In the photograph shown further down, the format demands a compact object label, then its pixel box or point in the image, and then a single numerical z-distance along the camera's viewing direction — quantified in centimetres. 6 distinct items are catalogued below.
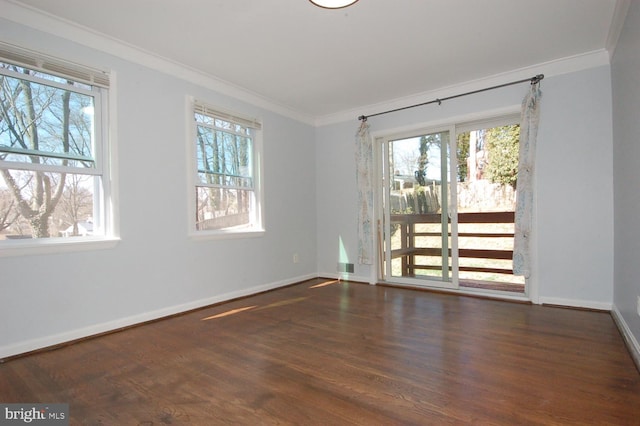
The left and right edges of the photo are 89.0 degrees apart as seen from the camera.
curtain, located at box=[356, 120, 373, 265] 461
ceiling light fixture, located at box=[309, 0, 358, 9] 212
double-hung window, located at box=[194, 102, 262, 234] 367
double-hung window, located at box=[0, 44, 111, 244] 241
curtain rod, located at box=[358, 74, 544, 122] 345
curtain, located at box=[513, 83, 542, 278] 345
